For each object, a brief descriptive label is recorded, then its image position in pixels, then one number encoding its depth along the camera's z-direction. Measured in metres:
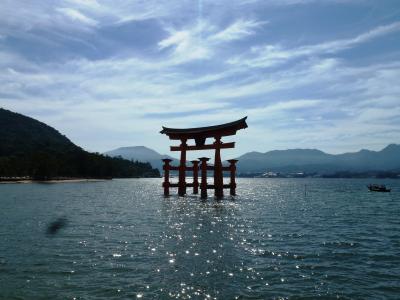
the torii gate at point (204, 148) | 39.72
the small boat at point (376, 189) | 76.75
